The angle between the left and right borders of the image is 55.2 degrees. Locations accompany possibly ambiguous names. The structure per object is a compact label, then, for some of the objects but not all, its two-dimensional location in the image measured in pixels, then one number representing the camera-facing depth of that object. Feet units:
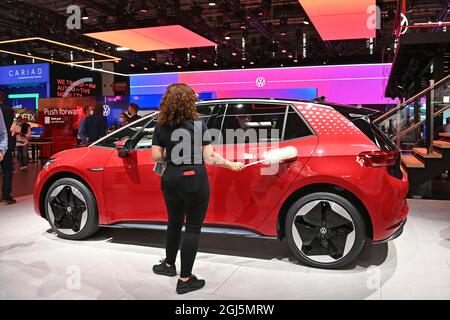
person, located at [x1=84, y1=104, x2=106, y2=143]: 25.30
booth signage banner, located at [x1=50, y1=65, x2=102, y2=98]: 69.67
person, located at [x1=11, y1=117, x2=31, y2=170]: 37.17
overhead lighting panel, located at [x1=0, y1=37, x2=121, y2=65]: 68.18
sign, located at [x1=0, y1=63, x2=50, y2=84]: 69.00
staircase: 20.68
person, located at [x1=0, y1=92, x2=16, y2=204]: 21.64
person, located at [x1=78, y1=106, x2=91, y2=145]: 26.22
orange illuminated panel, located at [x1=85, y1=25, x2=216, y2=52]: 33.02
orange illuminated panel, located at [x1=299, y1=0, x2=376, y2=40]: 25.22
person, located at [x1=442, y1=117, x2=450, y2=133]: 23.30
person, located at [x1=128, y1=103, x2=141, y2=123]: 24.97
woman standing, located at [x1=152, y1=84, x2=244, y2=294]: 9.77
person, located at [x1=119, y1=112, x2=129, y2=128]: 26.17
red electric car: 11.30
